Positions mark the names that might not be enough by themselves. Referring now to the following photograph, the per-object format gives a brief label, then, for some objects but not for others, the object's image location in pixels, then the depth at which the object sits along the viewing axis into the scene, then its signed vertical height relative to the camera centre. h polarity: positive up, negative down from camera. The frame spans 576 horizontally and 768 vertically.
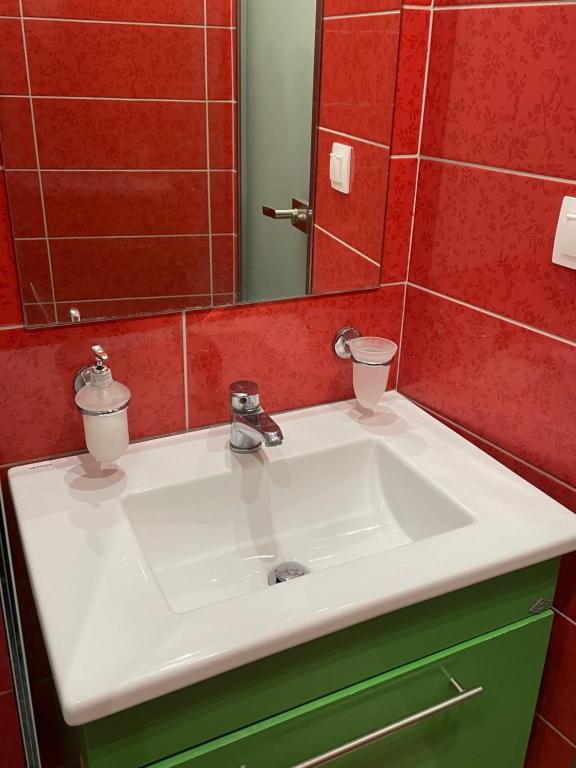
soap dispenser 0.96 -0.42
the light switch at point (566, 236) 0.95 -0.20
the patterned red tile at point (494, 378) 1.04 -0.45
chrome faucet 1.07 -0.48
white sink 0.74 -0.55
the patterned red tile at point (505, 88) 0.94 -0.02
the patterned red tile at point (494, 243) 1.00 -0.24
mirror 0.92 -0.11
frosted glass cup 1.16 -0.44
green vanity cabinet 0.76 -0.69
